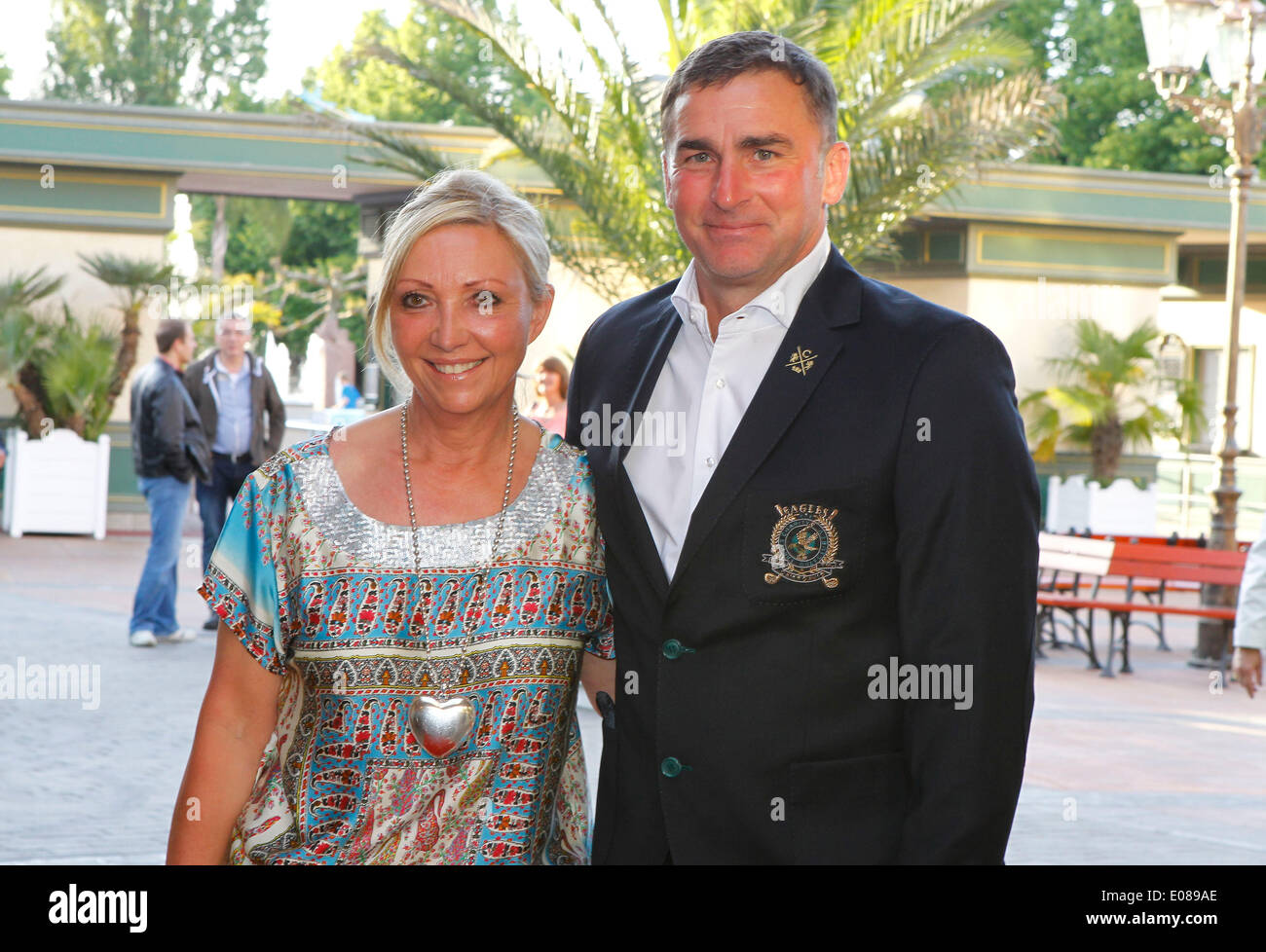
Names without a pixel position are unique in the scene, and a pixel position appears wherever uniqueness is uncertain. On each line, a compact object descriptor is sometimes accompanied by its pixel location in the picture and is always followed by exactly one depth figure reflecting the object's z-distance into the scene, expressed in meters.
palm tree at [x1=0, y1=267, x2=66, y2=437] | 15.43
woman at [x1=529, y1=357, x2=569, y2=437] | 9.48
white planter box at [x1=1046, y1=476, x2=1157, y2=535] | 17.30
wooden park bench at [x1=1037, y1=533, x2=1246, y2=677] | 10.91
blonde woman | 2.30
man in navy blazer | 2.17
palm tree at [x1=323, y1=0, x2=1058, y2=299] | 9.55
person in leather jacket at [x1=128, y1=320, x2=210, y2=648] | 9.59
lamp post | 11.30
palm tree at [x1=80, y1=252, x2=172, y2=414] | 16.06
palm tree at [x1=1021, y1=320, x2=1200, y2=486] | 17.55
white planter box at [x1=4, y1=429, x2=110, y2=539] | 15.45
